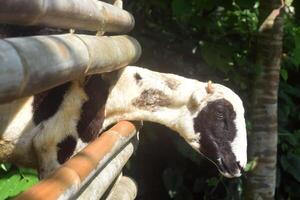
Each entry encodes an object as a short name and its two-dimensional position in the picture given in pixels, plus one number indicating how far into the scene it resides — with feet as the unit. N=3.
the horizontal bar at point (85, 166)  3.46
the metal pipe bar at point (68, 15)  3.21
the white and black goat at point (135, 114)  5.10
